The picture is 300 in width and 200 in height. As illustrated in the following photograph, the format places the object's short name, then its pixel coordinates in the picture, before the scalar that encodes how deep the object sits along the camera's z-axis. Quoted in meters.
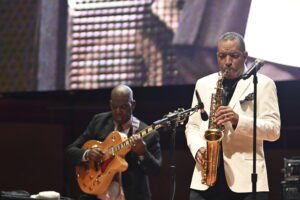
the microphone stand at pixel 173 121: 8.54
